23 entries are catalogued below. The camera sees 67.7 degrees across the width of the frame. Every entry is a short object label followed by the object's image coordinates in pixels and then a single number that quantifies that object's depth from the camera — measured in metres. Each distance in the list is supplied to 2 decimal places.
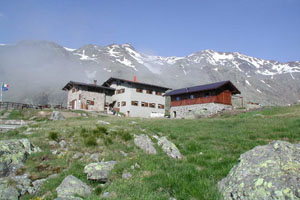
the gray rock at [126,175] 7.42
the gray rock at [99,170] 7.88
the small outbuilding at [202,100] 45.41
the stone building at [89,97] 54.12
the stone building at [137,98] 55.16
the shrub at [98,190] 6.94
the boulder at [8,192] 7.20
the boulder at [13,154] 9.54
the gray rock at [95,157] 10.43
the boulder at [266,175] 4.37
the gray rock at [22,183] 7.83
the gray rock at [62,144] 12.85
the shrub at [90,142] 12.61
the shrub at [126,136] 13.90
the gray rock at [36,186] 7.82
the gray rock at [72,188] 6.87
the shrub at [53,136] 14.06
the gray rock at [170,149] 10.34
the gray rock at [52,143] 13.10
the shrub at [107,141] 12.86
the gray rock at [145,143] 11.68
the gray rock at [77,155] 10.95
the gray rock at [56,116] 33.22
